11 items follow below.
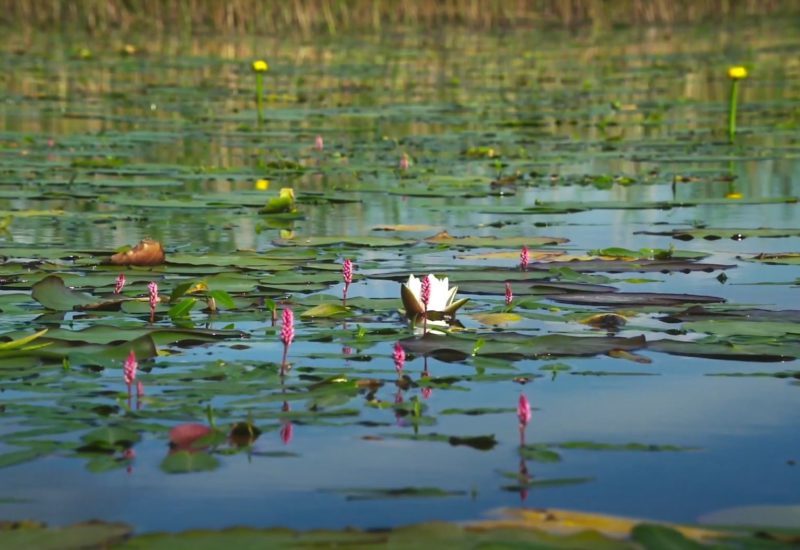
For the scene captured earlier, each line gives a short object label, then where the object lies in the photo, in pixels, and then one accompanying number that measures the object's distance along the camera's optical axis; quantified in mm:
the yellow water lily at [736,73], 14211
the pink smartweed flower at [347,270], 5973
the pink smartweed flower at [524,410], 3870
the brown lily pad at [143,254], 7418
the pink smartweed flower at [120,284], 6648
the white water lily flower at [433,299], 6043
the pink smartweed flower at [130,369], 4391
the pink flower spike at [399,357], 4895
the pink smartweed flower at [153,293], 5770
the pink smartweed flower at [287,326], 4703
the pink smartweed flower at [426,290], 5643
